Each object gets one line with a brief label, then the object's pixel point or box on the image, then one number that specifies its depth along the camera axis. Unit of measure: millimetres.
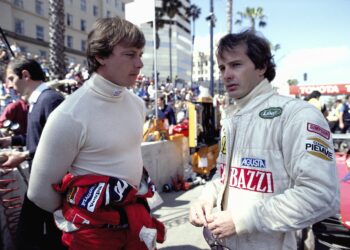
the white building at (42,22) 33334
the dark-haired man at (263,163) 1360
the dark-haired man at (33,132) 2125
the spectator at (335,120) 12907
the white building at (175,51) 77688
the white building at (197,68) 114094
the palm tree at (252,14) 43947
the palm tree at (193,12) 60781
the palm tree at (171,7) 47938
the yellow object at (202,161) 7512
